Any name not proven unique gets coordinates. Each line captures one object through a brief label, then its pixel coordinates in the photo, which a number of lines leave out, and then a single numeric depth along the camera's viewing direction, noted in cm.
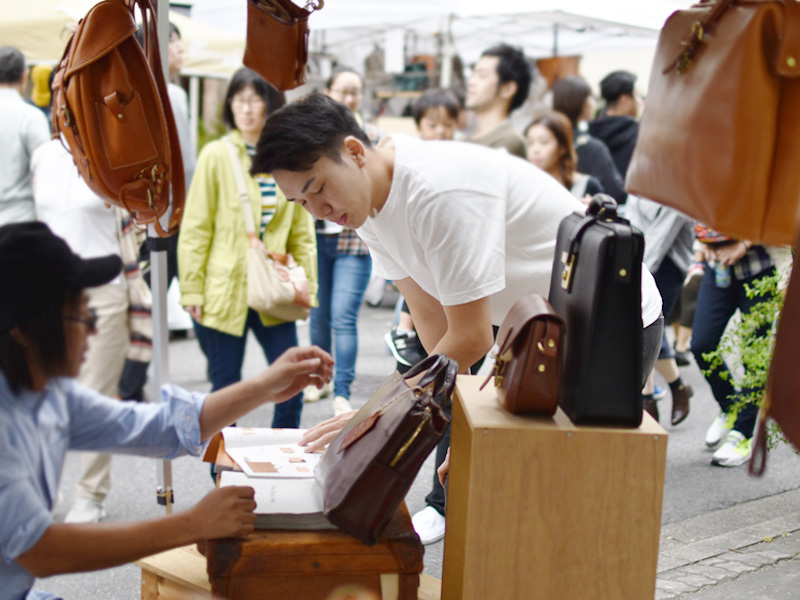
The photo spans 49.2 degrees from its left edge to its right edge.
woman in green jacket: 374
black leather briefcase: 163
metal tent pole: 276
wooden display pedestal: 167
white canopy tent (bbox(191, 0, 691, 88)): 697
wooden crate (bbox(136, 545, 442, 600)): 181
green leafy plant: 307
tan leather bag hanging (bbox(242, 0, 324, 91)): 244
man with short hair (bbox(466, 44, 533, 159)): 471
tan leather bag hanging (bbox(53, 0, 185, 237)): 207
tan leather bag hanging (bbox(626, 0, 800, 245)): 136
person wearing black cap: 141
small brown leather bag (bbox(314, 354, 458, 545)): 163
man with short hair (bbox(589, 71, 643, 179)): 593
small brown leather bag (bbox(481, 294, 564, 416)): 164
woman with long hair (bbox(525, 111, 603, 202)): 484
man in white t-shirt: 204
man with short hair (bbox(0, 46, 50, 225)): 423
